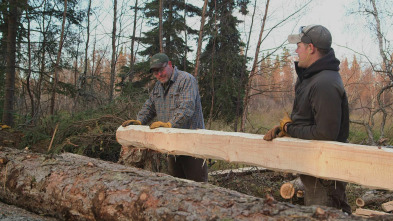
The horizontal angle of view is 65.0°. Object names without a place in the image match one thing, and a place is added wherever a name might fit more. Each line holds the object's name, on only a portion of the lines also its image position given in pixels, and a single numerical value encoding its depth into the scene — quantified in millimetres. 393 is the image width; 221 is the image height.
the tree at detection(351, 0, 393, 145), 8544
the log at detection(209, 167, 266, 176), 5377
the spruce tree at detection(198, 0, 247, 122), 11328
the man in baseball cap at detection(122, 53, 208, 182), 3657
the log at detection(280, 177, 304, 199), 3281
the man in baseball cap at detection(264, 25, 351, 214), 2102
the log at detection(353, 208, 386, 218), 3704
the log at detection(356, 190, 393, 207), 4453
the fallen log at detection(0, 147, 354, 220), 1793
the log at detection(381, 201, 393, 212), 4020
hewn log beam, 1984
